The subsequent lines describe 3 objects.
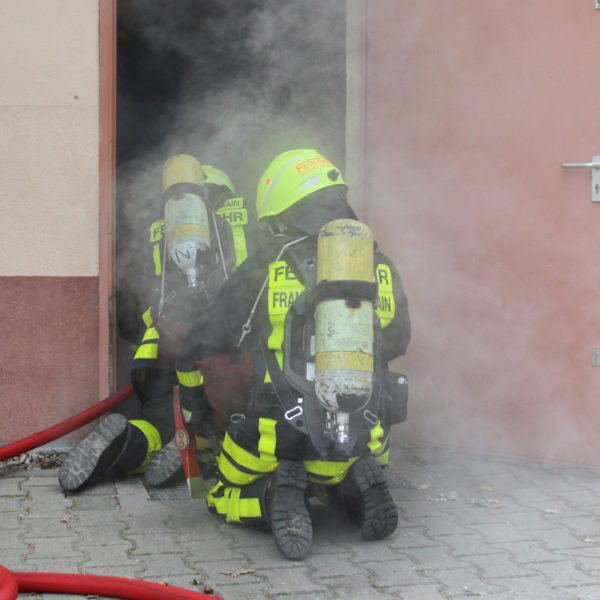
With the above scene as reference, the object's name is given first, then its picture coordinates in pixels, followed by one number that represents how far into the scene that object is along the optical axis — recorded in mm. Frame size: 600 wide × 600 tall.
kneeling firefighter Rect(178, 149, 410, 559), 2939
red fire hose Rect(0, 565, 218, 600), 2518
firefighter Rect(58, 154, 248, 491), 3947
